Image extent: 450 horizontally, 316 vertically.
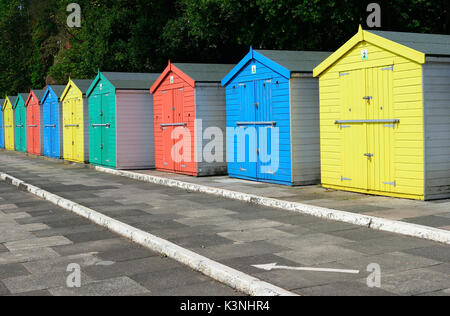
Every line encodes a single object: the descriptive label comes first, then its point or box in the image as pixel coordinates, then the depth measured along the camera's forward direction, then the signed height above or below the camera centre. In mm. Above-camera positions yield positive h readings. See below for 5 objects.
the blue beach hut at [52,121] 24391 +408
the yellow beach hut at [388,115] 9664 +178
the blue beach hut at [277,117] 12367 +216
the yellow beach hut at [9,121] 33994 +602
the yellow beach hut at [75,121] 21266 +351
